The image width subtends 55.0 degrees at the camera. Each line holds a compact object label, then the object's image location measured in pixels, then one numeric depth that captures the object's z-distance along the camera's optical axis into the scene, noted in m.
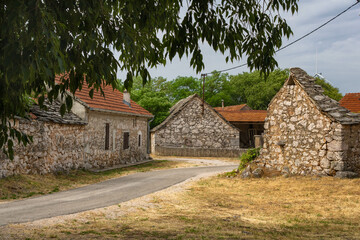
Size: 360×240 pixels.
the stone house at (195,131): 32.16
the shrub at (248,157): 14.45
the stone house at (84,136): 13.80
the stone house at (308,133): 11.19
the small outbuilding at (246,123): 36.92
